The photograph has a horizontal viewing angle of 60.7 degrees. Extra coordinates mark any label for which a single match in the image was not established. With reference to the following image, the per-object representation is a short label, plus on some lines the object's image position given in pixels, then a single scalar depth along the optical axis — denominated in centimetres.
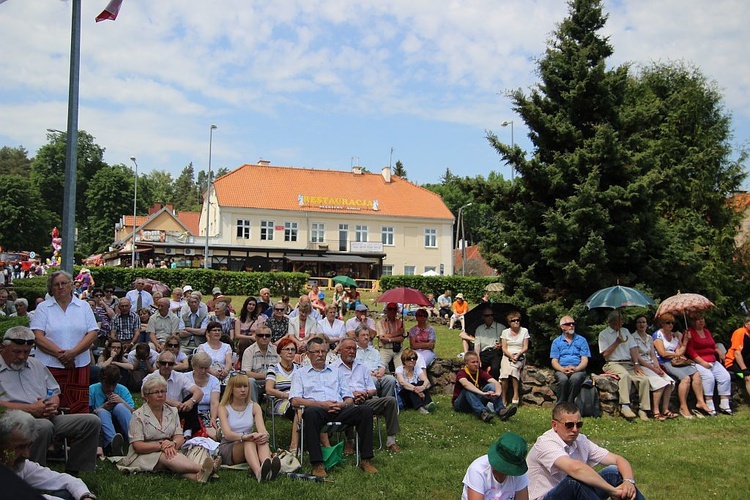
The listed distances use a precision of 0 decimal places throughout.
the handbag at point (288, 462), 678
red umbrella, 1289
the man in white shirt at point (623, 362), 1046
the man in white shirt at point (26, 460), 445
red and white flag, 920
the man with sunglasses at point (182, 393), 747
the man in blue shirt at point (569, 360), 1035
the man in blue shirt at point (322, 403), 704
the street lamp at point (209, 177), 4322
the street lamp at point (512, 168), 1340
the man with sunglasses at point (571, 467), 501
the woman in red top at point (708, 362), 1088
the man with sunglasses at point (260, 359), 898
